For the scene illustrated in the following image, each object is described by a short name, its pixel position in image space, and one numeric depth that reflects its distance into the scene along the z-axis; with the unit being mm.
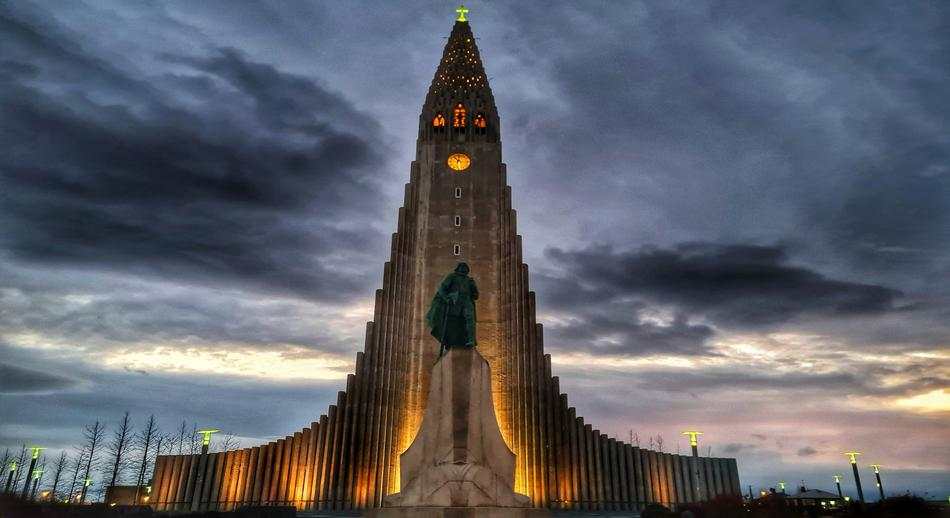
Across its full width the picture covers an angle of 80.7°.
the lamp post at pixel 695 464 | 27016
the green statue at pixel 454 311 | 15273
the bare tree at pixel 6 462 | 47575
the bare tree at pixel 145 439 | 48500
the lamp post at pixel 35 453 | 32719
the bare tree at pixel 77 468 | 51469
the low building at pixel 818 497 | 32969
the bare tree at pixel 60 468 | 53834
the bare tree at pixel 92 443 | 49750
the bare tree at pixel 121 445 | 46550
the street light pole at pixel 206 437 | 27934
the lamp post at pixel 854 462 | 31356
